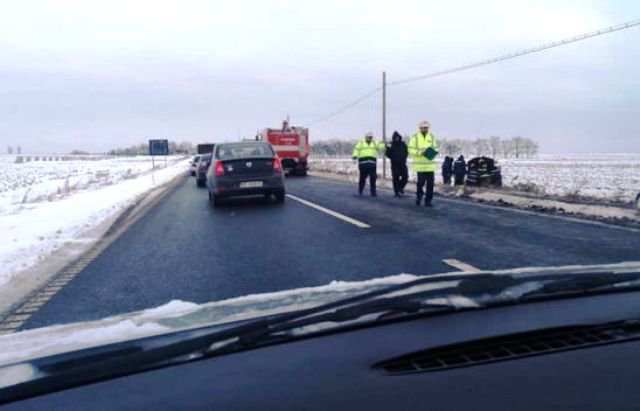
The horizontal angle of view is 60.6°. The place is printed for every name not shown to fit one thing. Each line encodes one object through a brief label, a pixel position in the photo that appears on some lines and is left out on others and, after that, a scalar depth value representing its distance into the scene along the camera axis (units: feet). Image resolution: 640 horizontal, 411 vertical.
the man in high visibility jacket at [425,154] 41.16
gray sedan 43.55
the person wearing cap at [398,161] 52.95
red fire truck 106.01
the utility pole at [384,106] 95.86
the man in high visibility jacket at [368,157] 53.36
